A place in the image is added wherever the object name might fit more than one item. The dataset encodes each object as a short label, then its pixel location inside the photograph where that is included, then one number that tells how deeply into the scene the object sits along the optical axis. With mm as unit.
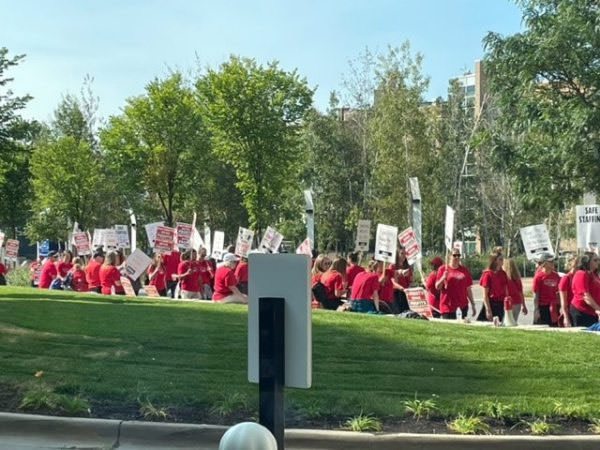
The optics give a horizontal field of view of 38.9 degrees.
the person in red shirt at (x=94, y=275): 21062
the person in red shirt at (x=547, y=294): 14703
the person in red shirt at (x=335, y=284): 16594
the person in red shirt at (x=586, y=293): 13375
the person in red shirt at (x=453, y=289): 15461
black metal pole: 4262
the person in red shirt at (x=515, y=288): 15023
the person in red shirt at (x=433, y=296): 15958
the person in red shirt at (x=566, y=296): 13852
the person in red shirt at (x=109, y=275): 19938
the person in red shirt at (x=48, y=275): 23152
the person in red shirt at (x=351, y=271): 17422
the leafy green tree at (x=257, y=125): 36094
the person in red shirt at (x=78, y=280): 21797
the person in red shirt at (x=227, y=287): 16922
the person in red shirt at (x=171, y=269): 21594
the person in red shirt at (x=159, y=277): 21234
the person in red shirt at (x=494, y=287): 15016
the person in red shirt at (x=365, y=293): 15422
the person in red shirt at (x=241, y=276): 17906
